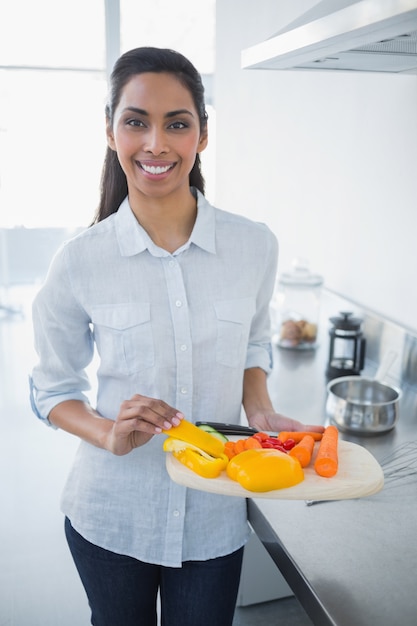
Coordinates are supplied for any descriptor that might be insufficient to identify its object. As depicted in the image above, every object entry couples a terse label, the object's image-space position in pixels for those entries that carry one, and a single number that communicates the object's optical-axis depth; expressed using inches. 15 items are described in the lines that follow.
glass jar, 78.5
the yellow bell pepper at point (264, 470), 35.6
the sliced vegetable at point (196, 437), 37.4
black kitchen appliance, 68.6
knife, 41.8
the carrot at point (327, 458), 37.9
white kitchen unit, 66.4
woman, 41.1
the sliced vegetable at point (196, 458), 37.1
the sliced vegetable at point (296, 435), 41.4
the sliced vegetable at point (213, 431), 40.6
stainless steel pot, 54.4
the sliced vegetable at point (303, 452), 39.0
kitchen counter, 34.1
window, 186.9
